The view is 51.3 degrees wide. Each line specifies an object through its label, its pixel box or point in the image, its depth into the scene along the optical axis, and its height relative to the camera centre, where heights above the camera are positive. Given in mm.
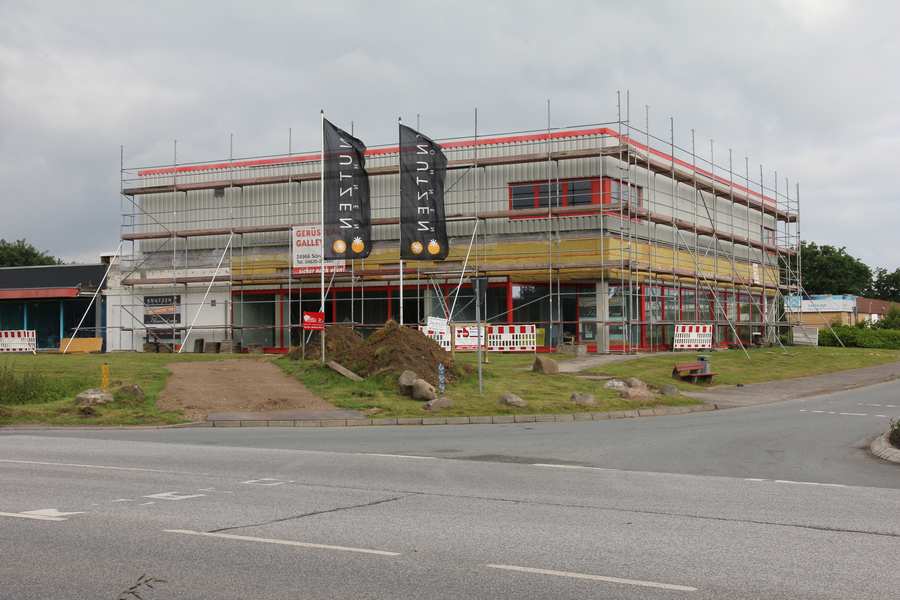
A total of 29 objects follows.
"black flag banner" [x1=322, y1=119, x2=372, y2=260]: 33375 +4770
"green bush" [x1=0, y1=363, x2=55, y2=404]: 21828 -1206
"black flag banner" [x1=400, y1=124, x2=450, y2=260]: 34031 +5065
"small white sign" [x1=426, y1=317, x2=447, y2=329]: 31644 +427
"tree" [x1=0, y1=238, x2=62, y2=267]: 85688 +7791
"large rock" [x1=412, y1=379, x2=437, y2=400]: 22484 -1324
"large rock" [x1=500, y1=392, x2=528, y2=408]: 21609 -1516
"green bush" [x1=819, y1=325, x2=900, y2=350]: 51156 -294
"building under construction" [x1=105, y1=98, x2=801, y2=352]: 38969 +3834
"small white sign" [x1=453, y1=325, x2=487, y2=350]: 35094 -32
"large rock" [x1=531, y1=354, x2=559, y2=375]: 27708 -927
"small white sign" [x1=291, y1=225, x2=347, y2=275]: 39344 +3764
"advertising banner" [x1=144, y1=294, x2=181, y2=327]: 44844 +1296
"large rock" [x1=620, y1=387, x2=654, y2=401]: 23578 -1516
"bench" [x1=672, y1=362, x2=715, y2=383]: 29031 -1155
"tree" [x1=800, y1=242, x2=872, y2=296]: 90875 +6016
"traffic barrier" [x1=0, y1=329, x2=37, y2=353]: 40031 -83
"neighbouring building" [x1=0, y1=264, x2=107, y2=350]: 47531 +2037
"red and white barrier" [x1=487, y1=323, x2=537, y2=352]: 36500 -160
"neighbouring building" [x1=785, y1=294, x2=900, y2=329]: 72056 +1865
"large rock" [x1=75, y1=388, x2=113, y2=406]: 20812 -1344
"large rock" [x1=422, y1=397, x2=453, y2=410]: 21375 -1569
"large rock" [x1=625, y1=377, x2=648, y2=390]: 24684 -1302
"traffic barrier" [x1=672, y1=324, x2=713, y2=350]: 38500 -138
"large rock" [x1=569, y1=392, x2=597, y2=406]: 22359 -1552
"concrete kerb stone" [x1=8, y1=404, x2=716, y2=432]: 20125 -1856
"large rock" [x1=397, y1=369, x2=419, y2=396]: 23078 -1141
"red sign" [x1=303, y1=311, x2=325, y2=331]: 24570 +404
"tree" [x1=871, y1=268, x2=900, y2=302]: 107125 +5306
